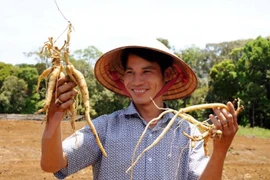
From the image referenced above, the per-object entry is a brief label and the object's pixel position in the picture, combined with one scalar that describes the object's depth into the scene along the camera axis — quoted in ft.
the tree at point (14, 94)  100.48
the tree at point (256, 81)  78.23
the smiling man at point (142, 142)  6.73
